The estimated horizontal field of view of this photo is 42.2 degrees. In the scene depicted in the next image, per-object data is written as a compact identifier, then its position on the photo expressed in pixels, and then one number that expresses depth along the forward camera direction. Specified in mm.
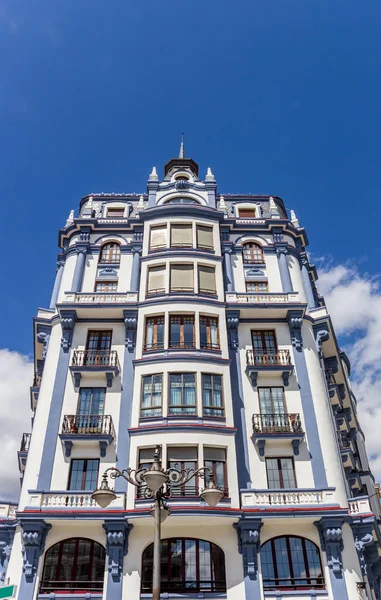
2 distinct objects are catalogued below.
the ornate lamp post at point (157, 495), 12277
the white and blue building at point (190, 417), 23500
